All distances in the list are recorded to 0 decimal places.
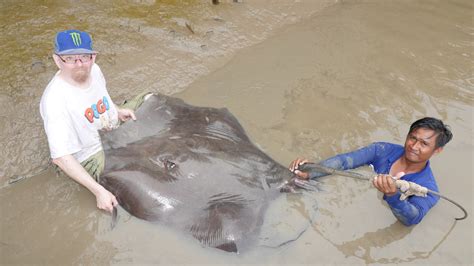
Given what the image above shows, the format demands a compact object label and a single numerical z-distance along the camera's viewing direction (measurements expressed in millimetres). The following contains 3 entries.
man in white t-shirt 2807
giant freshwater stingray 2822
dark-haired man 2986
